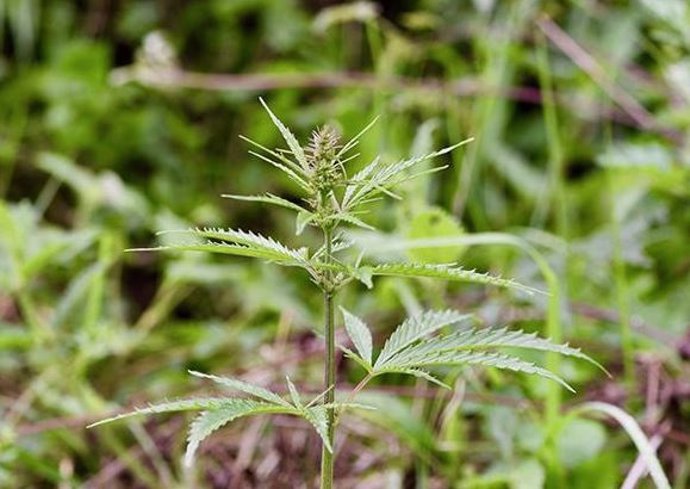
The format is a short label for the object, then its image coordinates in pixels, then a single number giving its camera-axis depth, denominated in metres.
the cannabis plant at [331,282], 0.91
